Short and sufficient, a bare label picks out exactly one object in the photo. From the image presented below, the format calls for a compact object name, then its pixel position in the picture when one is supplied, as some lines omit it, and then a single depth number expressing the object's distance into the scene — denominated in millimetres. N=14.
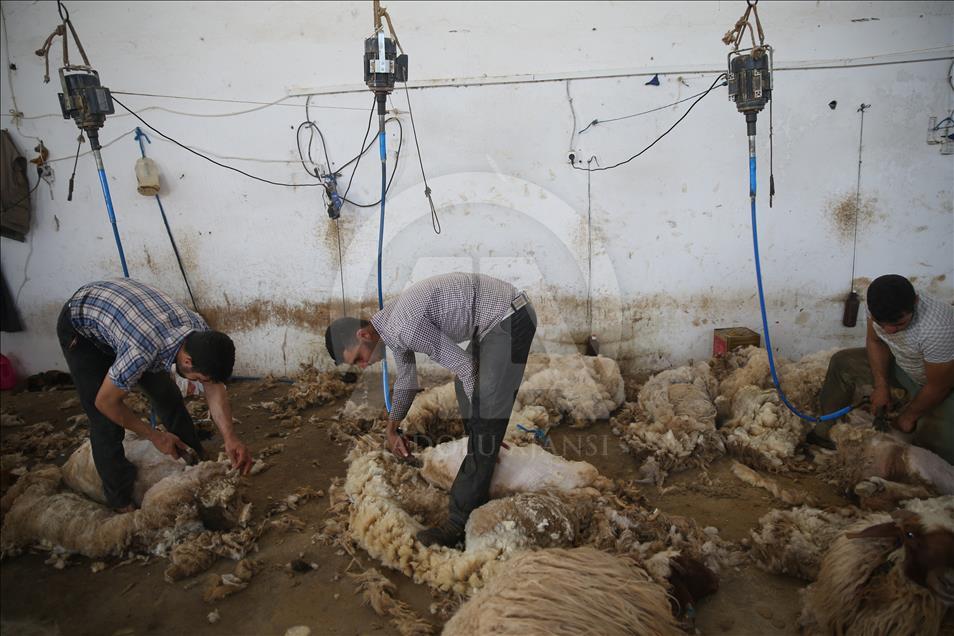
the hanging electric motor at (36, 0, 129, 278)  3398
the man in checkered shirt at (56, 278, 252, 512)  2428
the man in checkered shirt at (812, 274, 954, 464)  2670
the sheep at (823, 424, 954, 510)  2561
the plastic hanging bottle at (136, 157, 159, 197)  4648
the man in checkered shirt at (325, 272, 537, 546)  2617
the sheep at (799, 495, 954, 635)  1713
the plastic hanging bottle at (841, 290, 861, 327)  4512
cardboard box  4318
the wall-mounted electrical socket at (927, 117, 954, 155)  4164
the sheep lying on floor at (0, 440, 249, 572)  2666
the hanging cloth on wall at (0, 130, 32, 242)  4812
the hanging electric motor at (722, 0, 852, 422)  2967
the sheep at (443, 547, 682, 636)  1536
